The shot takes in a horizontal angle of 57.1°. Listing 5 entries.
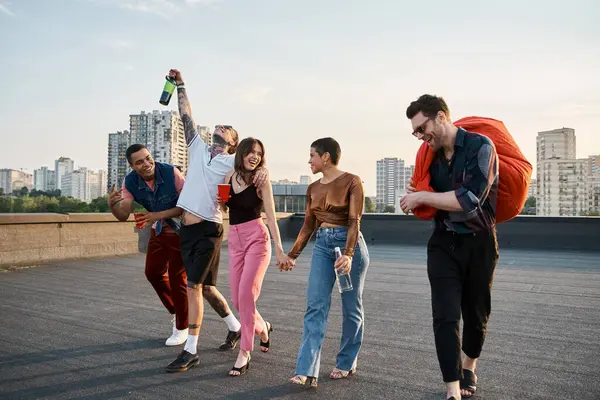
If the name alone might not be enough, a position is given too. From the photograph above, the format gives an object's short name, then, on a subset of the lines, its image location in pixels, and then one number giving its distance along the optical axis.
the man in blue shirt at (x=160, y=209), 4.90
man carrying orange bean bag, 3.26
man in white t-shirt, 4.53
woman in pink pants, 4.28
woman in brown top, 3.84
